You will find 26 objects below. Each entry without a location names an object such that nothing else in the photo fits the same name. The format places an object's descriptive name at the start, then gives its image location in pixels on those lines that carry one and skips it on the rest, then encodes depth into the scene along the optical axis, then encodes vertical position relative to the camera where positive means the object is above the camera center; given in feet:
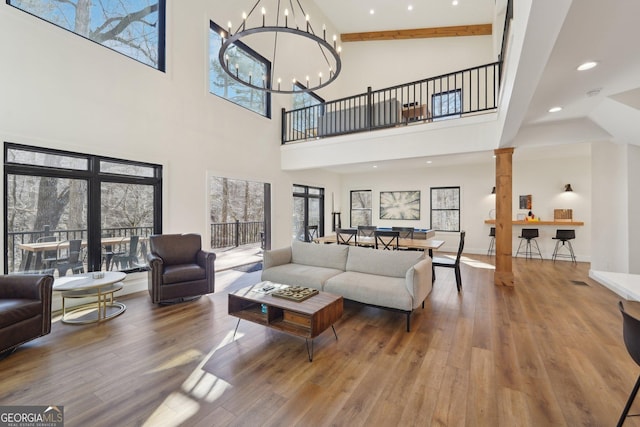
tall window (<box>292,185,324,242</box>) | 27.04 -0.09
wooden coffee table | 8.12 -3.26
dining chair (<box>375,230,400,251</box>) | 17.00 -1.73
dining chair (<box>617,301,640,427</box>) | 4.65 -2.21
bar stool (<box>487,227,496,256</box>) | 25.35 -2.94
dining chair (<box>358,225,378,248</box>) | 18.68 -1.78
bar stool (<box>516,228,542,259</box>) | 22.80 -2.45
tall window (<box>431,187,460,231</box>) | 27.45 +0.36
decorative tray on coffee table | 8.95 -2.79
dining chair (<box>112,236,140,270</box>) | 13.91 -2.35
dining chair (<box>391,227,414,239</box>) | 17.71 -1.46
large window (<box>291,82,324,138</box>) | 24.06 +8.64
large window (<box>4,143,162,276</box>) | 10.87 -0.02
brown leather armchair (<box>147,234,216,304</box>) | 12.23 -2.71
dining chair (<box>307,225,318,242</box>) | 28.43 -2.13
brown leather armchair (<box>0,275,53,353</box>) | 7.77 -2.89
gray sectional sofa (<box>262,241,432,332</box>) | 10.16 -2.76
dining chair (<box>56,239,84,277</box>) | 12.14 -2.25
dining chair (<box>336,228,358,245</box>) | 18.63 -1.73
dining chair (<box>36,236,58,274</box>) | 11.54 -2.05
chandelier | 20.95 +13.93
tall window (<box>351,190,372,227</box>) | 32.09 +0.50
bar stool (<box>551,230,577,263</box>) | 21.49 -2.47
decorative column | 15.75 -0.49
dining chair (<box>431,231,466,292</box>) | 14.51 -2.79
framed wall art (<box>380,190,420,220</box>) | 29.32 +0.72
